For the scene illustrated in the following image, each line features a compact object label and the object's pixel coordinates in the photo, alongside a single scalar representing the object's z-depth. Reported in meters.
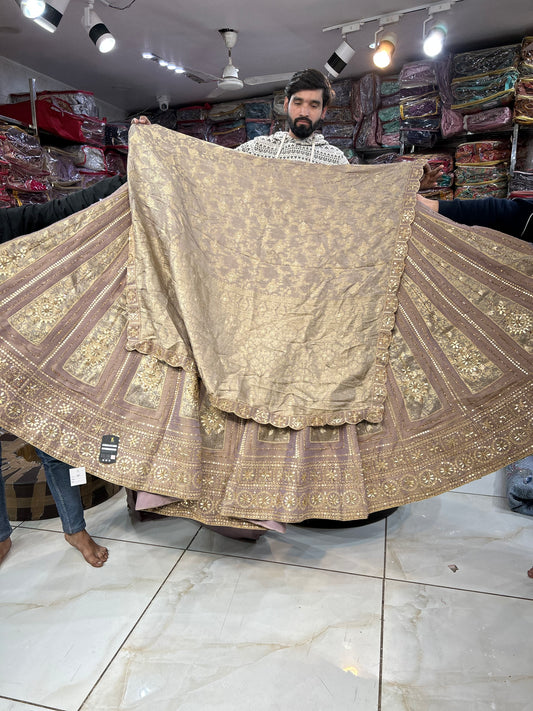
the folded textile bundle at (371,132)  4.51
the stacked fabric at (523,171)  3.85
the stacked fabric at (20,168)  3.42
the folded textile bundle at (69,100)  3.96
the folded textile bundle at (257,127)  5.05
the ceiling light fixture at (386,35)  3.29
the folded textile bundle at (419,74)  4.07
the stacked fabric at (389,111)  4.42
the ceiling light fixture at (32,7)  2.65
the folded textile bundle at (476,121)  3.84
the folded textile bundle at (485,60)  3.73
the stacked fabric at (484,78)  3.74
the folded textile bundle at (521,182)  3.85
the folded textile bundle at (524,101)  3.71
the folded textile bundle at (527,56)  3.64
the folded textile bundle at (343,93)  4.64
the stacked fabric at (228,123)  5.12
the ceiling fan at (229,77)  3.64
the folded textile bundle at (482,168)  4.03
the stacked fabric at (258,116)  5.02
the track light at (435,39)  3.42
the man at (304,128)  2.12
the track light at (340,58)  3.73
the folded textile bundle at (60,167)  3.92
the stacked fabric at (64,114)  3.82
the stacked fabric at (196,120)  5.22
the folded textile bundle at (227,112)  5.12
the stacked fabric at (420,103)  4.09
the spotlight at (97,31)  3.11
